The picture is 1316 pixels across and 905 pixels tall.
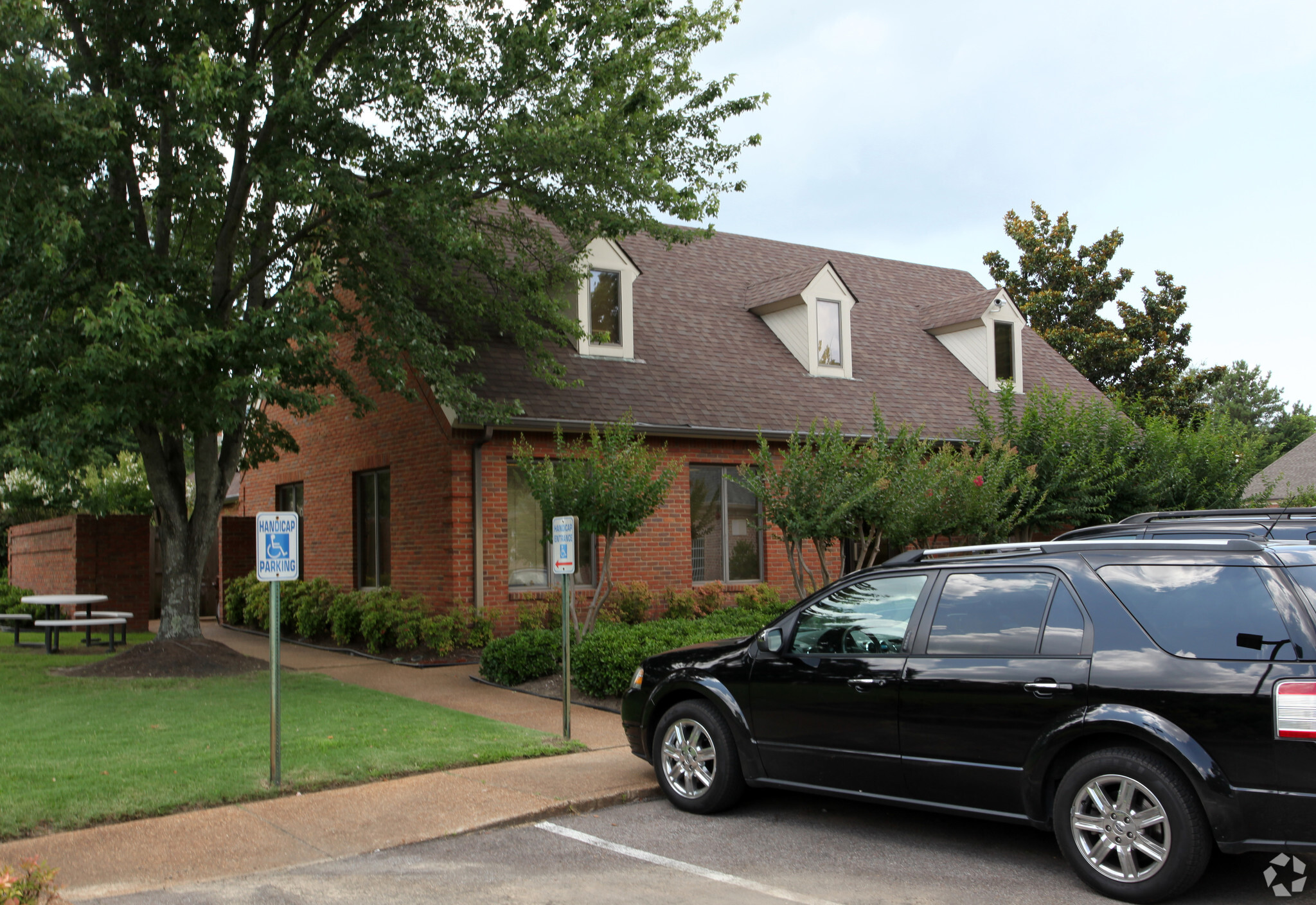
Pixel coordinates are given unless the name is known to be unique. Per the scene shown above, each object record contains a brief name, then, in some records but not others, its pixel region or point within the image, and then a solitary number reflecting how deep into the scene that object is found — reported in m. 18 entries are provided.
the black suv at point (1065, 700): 4.82
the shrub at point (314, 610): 16.53
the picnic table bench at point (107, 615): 15.47
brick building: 14.45
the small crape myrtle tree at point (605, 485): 11.73
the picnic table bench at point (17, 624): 16.11
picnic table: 15.03
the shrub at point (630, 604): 14.84
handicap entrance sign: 8.91
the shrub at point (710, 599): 15.75
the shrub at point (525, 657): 11.87
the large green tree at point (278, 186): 11.03
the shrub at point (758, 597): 16.05
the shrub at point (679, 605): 15.31
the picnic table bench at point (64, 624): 14.45
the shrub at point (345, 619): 15.52
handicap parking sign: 7.20
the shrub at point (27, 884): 3.56
